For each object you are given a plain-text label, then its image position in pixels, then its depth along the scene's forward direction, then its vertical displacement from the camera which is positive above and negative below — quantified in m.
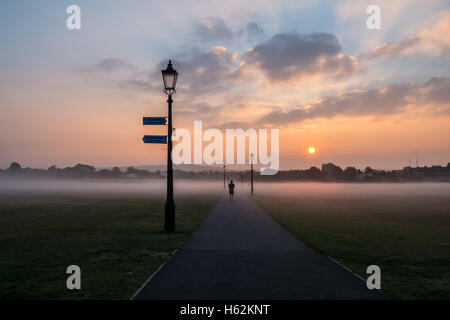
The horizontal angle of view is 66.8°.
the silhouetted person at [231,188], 36.11 -1.95
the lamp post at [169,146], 13.93 +0.98
